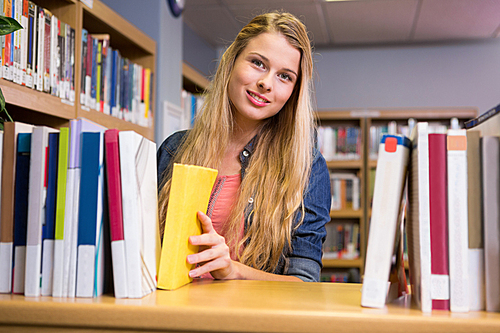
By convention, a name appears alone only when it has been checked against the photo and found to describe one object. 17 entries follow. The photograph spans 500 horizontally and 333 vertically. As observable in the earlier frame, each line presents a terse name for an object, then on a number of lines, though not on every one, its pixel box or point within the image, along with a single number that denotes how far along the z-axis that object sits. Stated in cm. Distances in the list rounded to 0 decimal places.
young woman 116
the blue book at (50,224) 69
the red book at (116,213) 69
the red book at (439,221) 63
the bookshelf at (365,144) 404
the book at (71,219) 68
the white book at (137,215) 69
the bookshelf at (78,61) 157
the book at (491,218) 63
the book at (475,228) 64
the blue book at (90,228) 68
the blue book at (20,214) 71
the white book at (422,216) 64
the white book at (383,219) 64
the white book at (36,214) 69
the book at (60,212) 68
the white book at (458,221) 63
